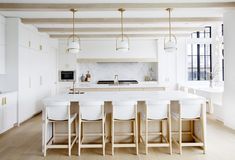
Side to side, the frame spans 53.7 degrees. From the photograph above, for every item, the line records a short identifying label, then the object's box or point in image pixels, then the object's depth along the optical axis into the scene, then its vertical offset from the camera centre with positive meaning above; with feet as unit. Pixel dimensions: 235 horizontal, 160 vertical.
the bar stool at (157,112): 11.71 -1.68
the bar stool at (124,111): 11.69 -1.62
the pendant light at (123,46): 14.12 +2.03
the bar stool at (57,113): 11.55 -1.69
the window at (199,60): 30.19 +2.47
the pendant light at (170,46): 13.97 +1.98
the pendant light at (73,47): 14.14 +1.98
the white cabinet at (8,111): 15.96 -2.26
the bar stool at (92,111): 11.62 -1.63
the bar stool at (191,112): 11.82 -1.70
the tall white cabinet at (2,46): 17.62 +2.57
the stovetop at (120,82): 28.73 -0.34
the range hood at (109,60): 27.99 +2.32
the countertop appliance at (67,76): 28.35 +0.41
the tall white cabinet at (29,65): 18.35 +1.36
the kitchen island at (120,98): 12.27 -1.02
